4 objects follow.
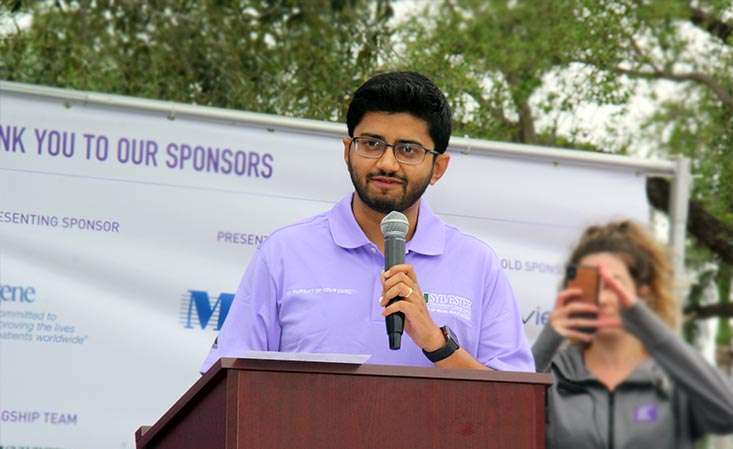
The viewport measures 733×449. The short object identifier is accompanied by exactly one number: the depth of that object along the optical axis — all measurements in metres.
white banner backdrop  11.42
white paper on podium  6.16
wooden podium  6.18
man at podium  7.86
